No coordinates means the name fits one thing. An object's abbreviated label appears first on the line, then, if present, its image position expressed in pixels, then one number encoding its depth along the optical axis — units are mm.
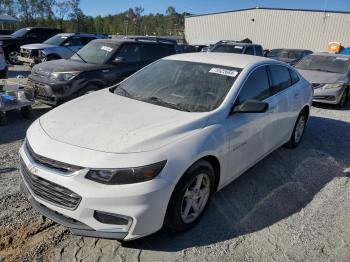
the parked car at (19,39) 17359
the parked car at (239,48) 14391
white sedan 2801
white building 33281
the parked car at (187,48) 18236
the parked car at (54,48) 14281
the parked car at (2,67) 9602
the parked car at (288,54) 18575
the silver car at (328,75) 9586
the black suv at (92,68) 7233
